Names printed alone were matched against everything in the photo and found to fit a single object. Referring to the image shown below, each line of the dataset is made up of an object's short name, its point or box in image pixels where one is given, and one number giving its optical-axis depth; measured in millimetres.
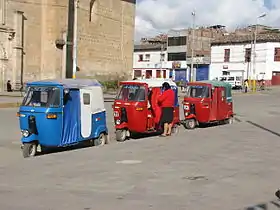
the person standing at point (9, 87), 38031
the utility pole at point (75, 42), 33938
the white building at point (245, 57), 66000
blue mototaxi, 11289
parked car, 63156
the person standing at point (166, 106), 14547
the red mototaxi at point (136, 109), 14344
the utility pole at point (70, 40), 41625
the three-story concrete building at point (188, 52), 75812
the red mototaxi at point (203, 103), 18188
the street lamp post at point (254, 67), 64962
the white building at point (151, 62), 81438
